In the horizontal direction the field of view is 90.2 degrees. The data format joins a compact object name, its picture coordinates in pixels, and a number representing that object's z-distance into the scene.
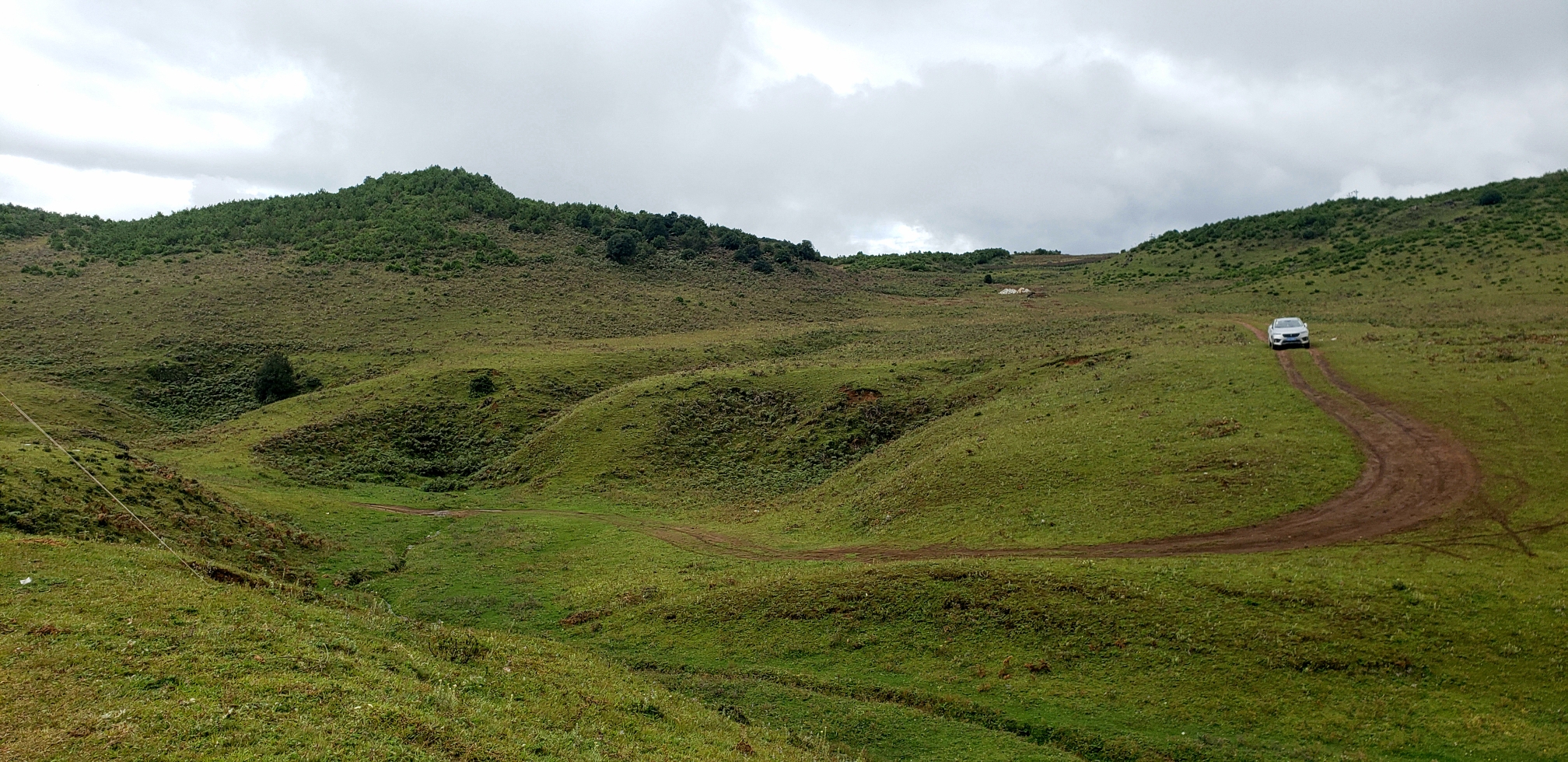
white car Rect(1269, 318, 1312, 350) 39.50
